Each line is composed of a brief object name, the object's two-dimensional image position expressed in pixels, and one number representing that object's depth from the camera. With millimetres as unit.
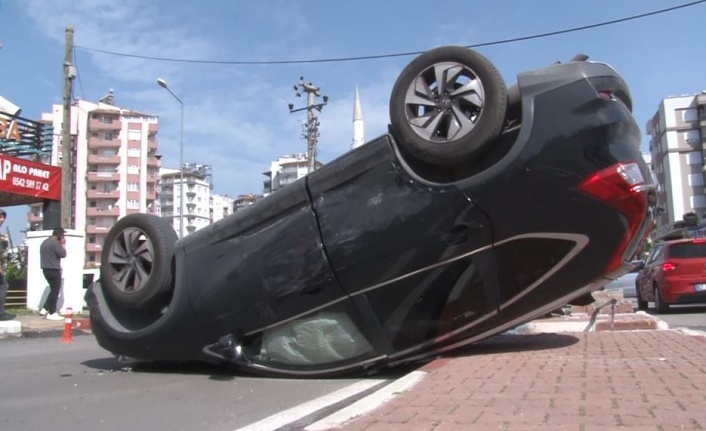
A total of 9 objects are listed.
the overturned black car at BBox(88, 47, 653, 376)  4656
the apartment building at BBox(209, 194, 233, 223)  156250
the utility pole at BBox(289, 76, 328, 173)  37156
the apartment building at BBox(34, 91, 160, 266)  103712
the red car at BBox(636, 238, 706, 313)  13141
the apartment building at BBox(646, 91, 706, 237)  80438
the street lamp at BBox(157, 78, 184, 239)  33431
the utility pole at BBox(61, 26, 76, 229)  17094
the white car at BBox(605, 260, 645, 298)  20797
